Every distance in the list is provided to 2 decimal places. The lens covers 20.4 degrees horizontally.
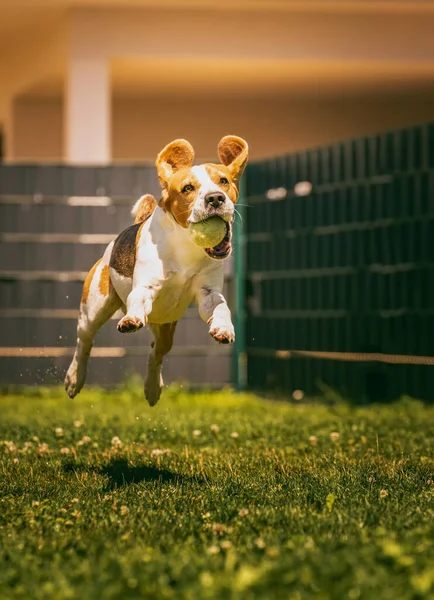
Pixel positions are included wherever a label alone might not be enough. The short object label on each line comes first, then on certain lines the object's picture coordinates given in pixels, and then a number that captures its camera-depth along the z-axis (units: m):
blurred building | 14.20
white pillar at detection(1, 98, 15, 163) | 17.12
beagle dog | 5.50
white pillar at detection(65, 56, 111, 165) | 14.12
